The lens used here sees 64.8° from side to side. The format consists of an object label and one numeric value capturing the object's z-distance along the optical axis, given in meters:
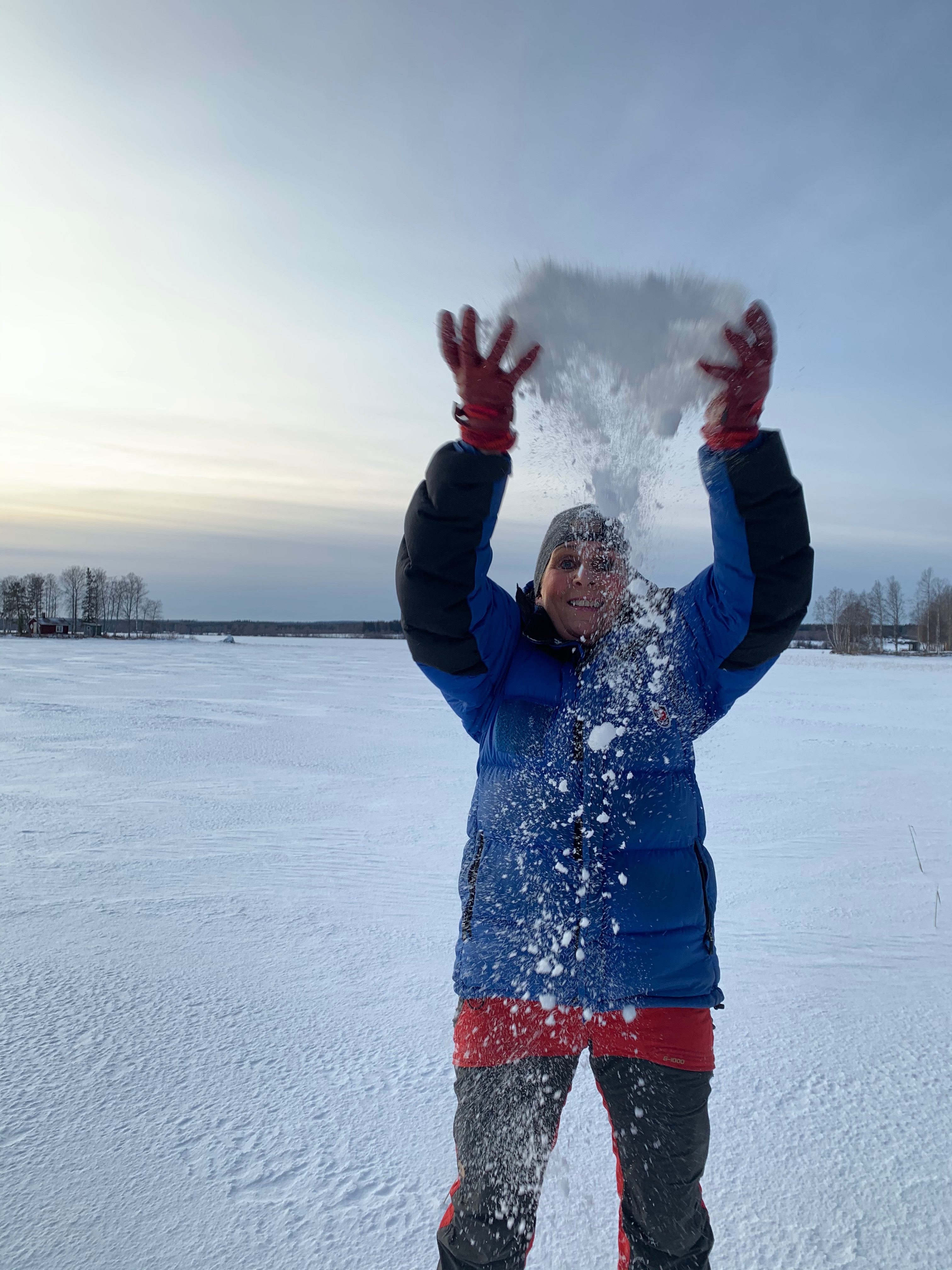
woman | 1.49
